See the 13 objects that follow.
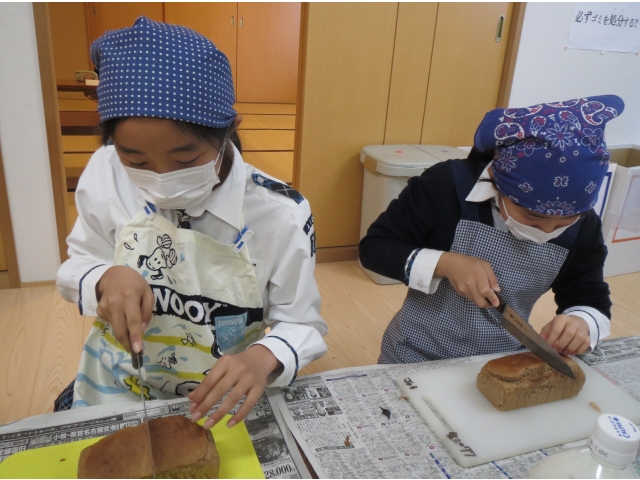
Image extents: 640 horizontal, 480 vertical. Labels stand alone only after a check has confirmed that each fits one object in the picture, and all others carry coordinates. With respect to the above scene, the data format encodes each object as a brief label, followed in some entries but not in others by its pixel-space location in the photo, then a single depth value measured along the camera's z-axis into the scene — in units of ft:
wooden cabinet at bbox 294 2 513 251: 7.47
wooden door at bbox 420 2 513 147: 7.98
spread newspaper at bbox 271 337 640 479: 2.19
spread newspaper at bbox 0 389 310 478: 2.15
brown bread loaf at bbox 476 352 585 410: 2.61
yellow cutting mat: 2.03
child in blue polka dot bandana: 2.16
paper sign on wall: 8.37
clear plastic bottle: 1.61
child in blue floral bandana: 2.57
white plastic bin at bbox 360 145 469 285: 7.30
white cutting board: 2.39
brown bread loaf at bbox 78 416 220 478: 1.96
